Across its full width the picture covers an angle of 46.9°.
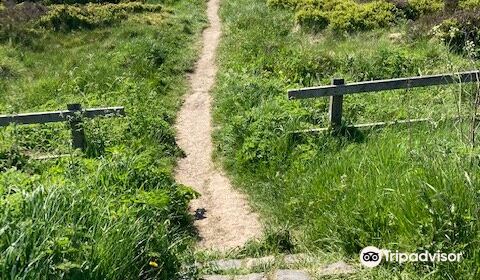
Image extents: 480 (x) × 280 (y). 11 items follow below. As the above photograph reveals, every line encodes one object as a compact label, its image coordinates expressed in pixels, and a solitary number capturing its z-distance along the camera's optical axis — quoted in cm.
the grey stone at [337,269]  483
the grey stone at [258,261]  523
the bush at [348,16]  1569
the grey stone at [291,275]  482
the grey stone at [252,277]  491
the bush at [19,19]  1638
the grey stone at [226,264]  530
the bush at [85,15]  1775
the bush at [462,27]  1308
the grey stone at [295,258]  520
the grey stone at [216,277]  503
